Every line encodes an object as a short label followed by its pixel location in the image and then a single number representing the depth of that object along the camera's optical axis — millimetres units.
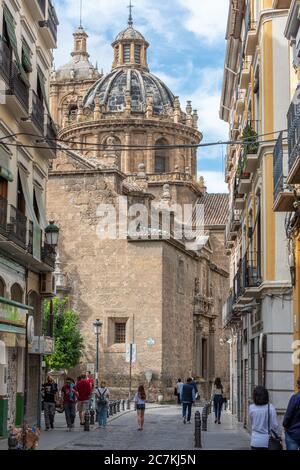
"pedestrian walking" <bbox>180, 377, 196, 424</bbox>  27875
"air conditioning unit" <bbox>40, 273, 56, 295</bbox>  25406
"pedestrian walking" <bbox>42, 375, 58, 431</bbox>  23359
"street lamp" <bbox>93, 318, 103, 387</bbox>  34150
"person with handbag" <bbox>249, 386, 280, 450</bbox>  11102
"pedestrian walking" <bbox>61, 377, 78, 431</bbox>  23453
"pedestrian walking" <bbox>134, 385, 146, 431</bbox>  24234
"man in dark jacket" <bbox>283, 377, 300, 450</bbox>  10977
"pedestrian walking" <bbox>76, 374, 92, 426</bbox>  25875
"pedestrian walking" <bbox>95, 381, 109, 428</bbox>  24750
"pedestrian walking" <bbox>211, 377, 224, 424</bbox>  28609
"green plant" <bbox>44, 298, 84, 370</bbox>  42938
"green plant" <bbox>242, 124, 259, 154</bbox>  19859
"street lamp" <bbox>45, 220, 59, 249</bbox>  23766
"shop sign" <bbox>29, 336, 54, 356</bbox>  22875
